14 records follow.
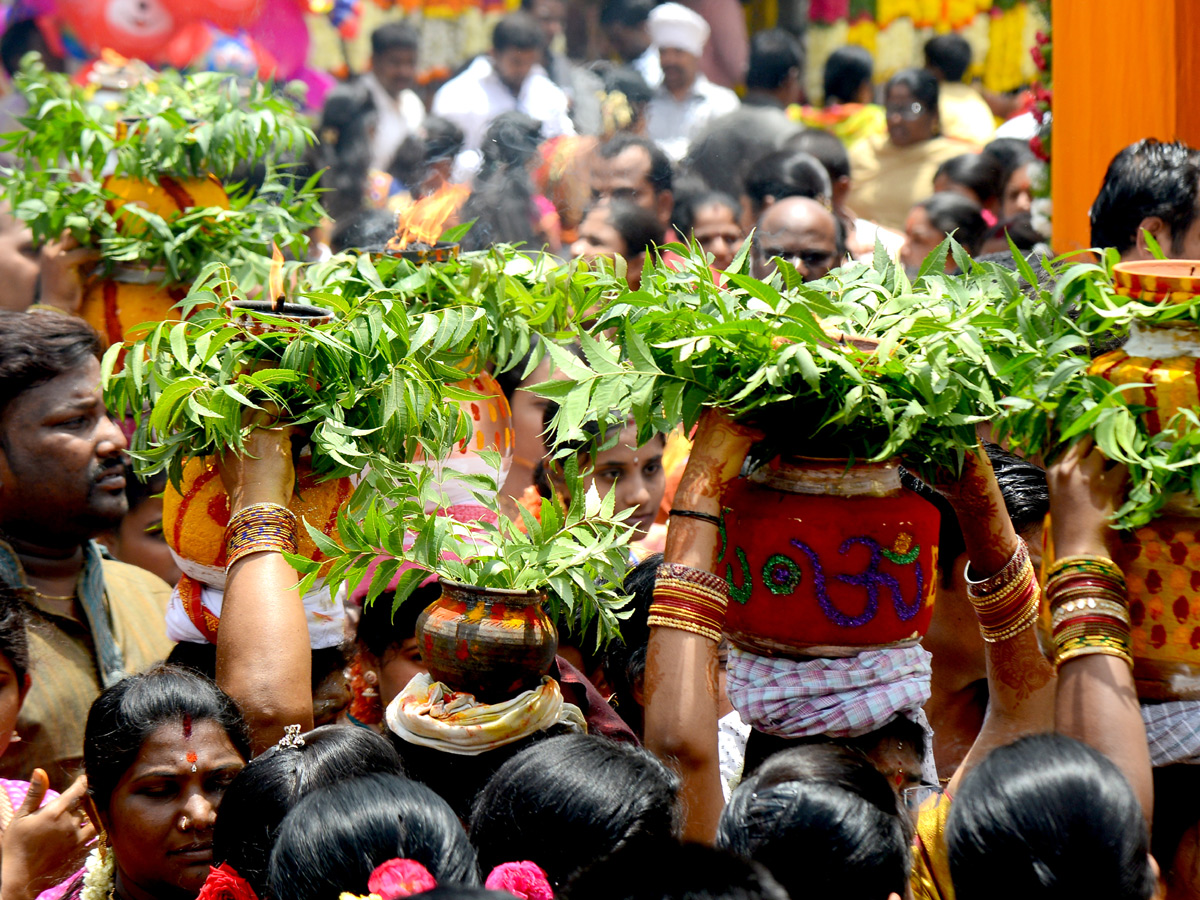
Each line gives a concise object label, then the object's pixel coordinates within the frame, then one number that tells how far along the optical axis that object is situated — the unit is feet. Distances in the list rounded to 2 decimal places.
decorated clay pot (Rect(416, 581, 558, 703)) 16.46
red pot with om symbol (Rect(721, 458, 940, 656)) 16.14
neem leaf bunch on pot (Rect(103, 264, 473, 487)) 18.03
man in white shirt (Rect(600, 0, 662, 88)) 66.44
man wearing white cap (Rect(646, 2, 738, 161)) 57.31
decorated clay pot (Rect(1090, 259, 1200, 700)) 15.17
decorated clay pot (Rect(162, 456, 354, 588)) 19.19
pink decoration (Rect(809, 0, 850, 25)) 78.02
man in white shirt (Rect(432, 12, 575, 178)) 60.49
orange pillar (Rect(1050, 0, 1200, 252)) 28.40
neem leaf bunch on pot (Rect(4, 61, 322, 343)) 26.63
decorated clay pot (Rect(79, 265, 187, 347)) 27.07
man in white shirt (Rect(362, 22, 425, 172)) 67.56
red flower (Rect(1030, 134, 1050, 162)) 36.42
